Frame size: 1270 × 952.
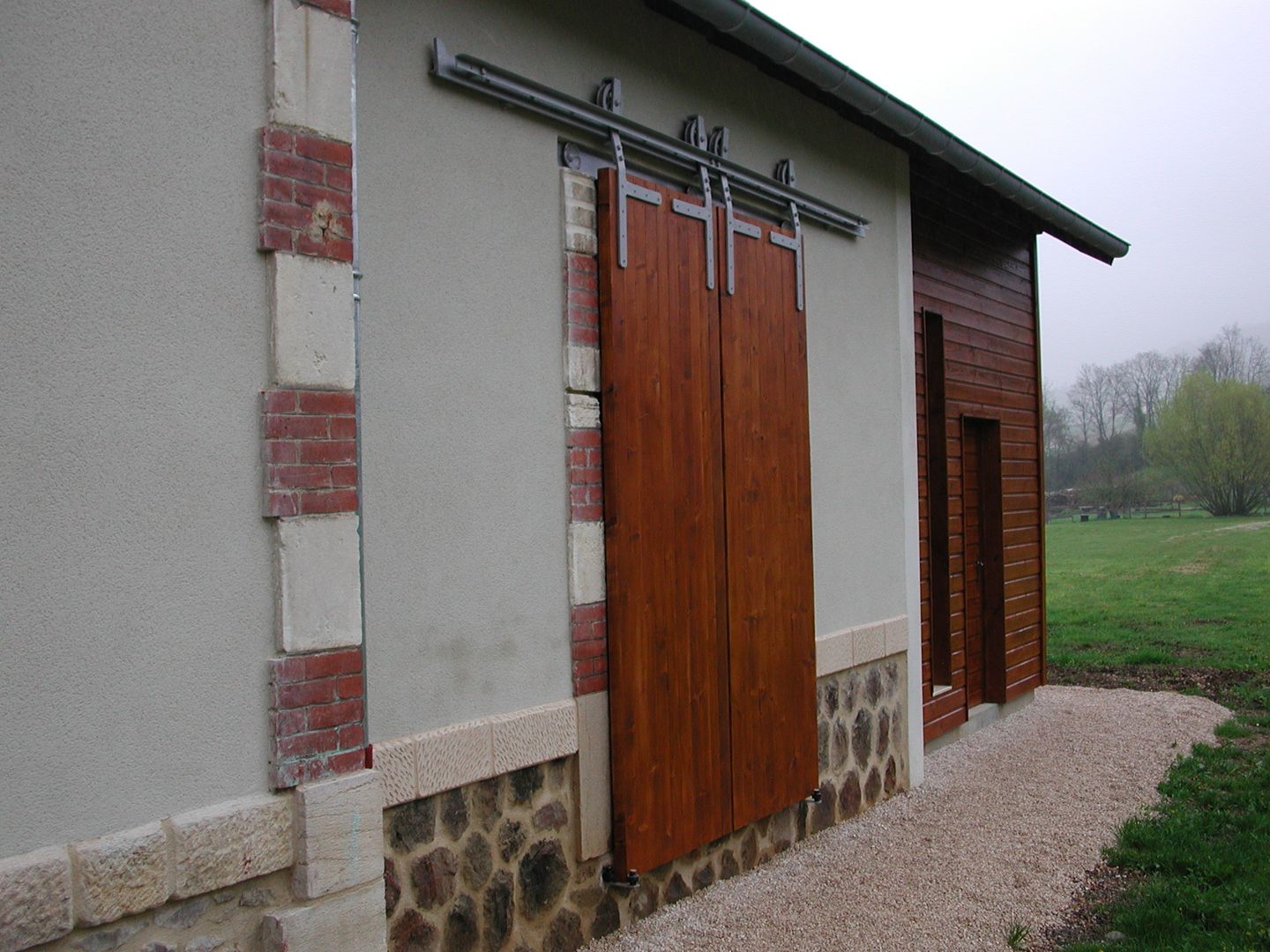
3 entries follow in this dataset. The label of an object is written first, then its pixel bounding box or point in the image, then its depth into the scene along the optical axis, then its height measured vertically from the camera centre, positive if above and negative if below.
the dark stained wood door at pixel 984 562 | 8.43 -0.60
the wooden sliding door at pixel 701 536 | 4.27 -0.19
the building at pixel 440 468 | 2.44 +0.11
